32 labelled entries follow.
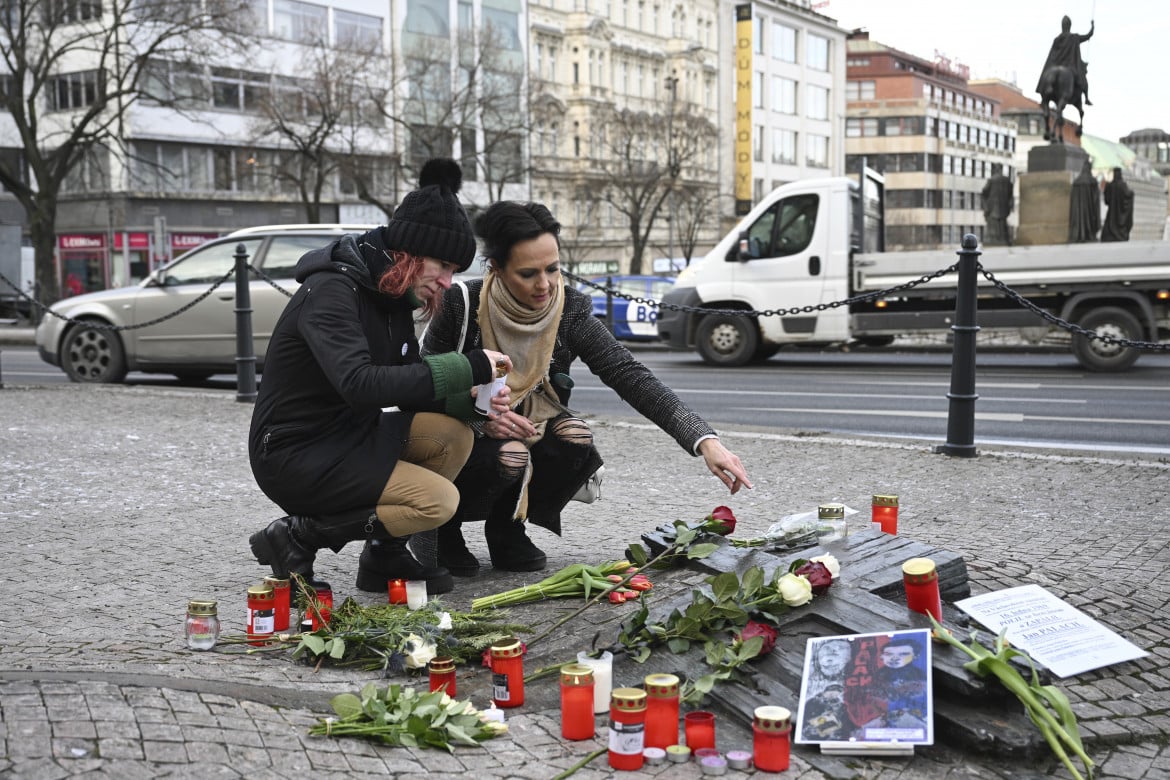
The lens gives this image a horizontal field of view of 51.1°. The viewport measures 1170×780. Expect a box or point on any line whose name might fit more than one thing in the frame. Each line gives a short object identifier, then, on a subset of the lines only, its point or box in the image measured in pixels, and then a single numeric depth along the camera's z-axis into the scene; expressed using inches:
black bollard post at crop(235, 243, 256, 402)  443.8
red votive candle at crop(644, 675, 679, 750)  120.6
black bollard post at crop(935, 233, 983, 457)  312.5
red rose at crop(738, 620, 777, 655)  138.6
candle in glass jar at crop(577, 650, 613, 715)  132.8
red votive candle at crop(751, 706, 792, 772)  116.0
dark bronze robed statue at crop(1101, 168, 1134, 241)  837.8
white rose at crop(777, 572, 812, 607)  140.4
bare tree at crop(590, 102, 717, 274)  1925.4
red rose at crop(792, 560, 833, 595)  143.4
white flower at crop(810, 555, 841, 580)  146.3
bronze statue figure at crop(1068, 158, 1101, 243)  842.8
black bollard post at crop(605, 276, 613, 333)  800.4
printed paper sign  144.9
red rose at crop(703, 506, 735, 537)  175.5
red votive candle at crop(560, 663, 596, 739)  124.7
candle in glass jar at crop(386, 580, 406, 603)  167.9
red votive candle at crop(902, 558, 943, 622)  137.1
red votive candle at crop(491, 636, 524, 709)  133.3
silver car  532.4
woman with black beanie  158.1
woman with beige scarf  175.0
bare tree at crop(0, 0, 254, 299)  1253.1
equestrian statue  919.0
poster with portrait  122.3
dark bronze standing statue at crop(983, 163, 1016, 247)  888.3
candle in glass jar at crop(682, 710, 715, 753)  120.3
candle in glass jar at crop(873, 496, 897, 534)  187.5
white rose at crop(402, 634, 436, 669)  141.6
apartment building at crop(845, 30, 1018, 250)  4087.1
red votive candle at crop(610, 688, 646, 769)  116.6
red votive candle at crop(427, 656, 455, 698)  132.5
